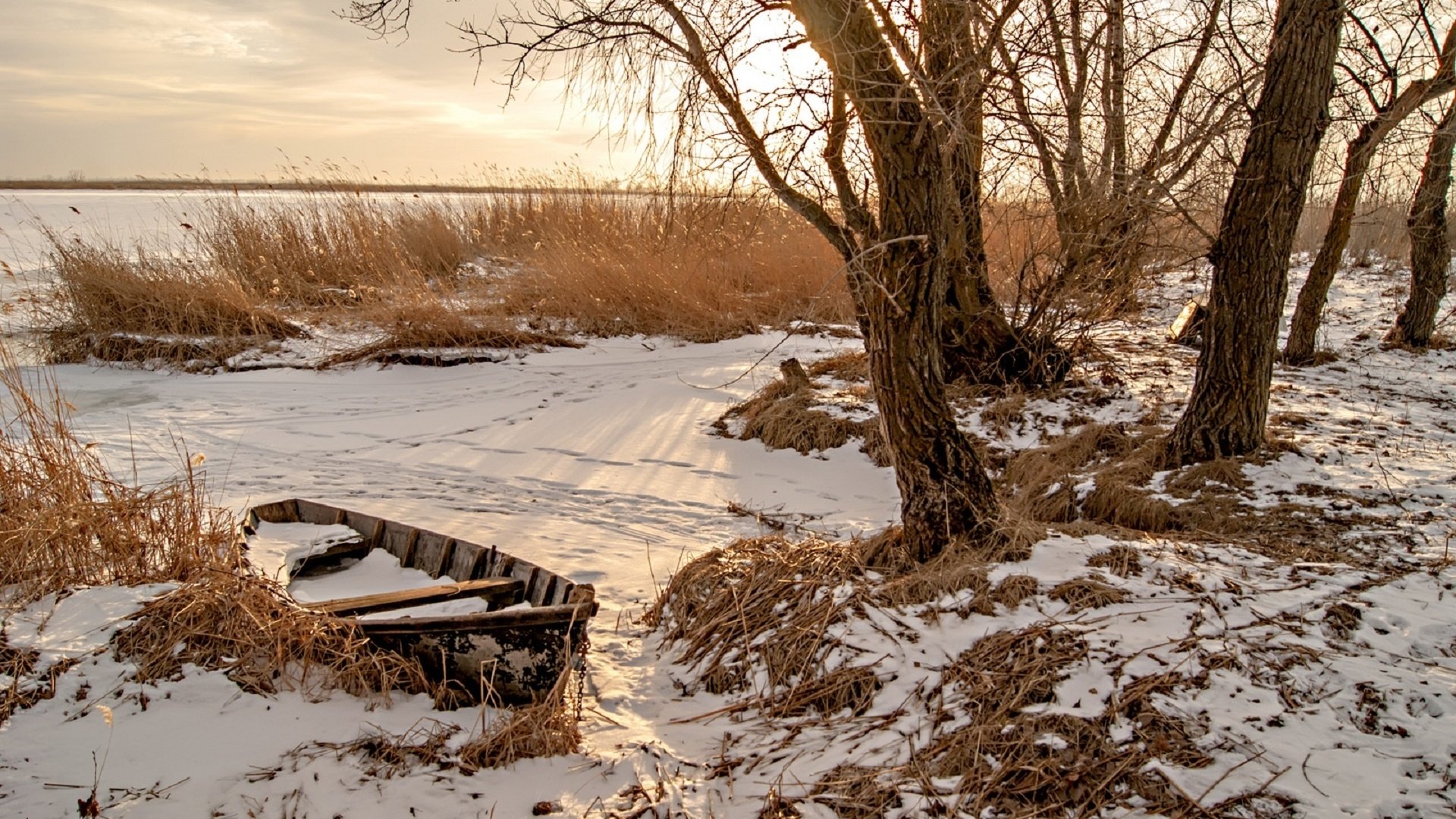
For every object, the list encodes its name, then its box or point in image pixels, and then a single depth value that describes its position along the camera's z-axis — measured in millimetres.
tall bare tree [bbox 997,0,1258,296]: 5281
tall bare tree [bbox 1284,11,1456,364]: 6480
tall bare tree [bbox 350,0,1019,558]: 3281
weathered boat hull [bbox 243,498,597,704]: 3396
